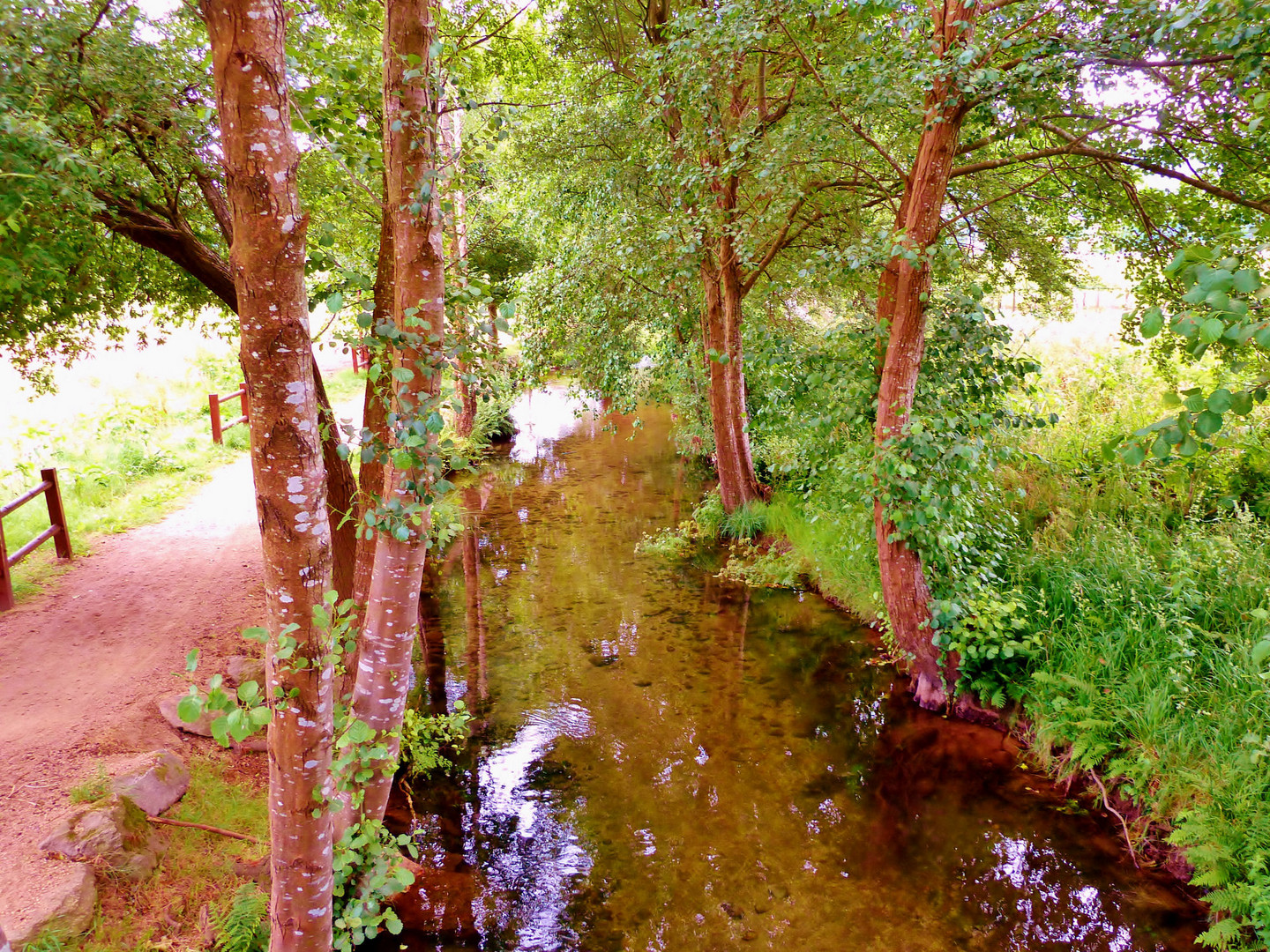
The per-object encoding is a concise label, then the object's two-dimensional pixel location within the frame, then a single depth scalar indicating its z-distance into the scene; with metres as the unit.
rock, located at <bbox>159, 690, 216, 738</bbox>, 5.75
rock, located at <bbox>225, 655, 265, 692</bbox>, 6.45
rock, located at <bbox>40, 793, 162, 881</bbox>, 4.29
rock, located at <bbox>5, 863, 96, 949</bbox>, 3.73
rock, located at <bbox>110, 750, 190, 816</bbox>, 4.81
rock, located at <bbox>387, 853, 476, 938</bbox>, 4.74
